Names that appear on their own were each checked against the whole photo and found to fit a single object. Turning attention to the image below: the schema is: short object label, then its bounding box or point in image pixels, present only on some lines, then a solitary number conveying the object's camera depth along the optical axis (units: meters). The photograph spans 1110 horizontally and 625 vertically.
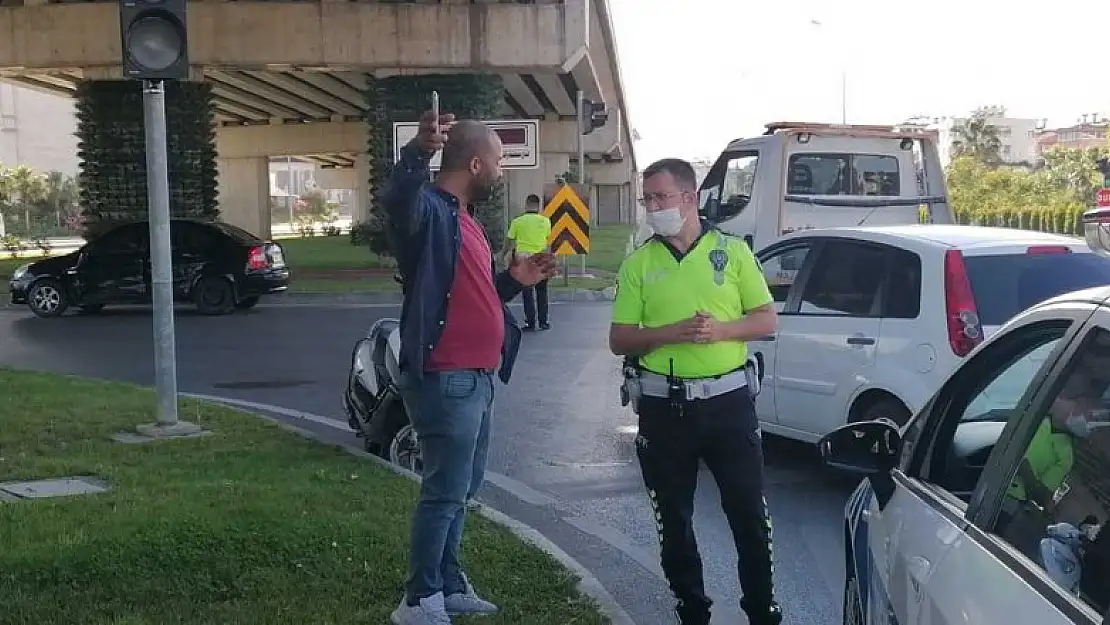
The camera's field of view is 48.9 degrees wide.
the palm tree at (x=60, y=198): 66.69
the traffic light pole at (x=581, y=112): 22.67
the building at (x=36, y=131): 85.00
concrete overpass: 25.56
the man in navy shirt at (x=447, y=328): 4.32
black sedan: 18.81
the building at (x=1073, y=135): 121.72
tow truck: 13.20
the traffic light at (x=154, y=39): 7.92
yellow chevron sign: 18.83
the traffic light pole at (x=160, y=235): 8.17
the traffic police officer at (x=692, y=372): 4.46
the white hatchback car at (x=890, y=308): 6.77
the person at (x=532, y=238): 15.01
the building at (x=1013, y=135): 104.50
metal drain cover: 6.55
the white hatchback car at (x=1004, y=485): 2.22
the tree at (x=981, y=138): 94.62
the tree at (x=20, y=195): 55.28
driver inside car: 2.40
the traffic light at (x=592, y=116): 23.30
